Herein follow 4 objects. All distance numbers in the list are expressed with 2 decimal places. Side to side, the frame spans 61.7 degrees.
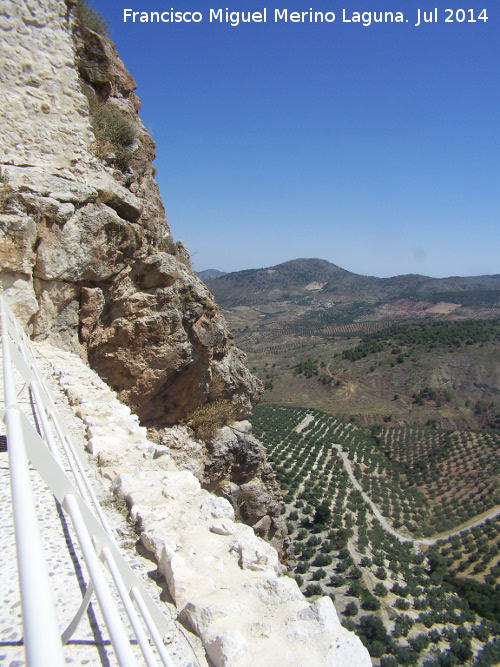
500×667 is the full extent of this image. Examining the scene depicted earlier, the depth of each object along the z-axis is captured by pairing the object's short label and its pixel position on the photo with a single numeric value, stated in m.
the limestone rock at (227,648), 2.31
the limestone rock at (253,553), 3.27
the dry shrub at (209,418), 11.67
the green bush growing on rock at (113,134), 9.41
